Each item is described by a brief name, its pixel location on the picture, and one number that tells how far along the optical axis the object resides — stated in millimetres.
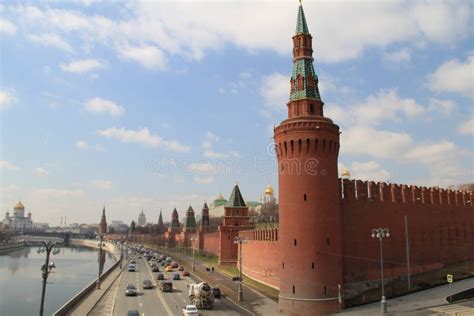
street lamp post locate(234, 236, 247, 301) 41472
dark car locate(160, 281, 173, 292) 47344
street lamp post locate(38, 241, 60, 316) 26875
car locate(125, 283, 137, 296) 44728
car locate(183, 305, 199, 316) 32219
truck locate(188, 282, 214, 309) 37844
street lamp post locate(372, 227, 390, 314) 31725
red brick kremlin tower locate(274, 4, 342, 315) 34500
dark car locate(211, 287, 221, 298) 43172
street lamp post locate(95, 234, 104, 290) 50094
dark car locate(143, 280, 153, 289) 50016
